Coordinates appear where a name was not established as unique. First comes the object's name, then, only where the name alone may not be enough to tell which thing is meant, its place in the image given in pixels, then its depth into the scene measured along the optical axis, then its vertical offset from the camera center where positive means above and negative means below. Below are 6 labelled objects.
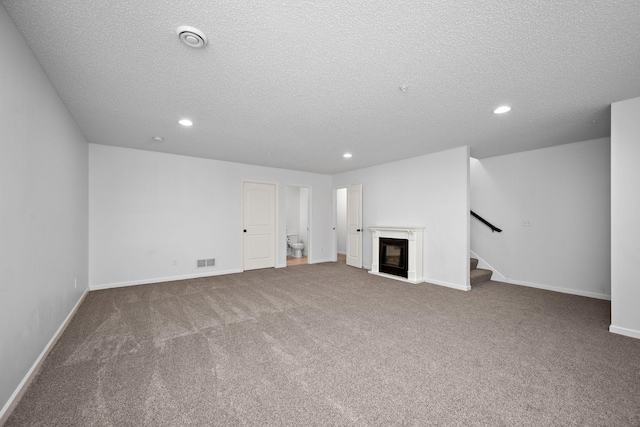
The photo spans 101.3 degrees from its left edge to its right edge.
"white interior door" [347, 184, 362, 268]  6.75 -0.34
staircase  4.95 -1.20
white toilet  8.23 -1.02
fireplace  5.21 -0.86
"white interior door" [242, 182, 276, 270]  6.19 -0.29
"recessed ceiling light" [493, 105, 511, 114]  3.03 +1.21
